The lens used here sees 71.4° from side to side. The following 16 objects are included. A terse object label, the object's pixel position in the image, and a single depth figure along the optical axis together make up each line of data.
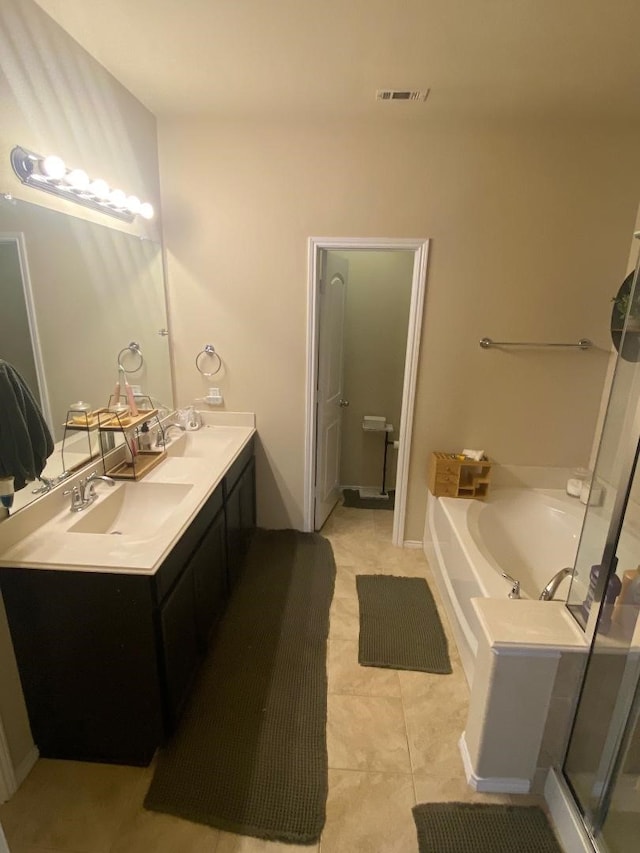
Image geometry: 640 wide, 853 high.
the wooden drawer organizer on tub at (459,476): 2.73
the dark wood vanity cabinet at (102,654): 1.44
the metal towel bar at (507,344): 2.63
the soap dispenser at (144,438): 2.33
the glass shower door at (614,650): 1.33
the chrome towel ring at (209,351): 2.84
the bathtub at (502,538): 2.24
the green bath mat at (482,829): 1.41
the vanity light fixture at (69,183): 1.53
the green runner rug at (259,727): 1.48
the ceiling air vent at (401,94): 2.07
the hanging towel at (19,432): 1.40
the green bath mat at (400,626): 2.15
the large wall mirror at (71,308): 1.54
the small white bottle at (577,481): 2.79
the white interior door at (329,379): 2.90
